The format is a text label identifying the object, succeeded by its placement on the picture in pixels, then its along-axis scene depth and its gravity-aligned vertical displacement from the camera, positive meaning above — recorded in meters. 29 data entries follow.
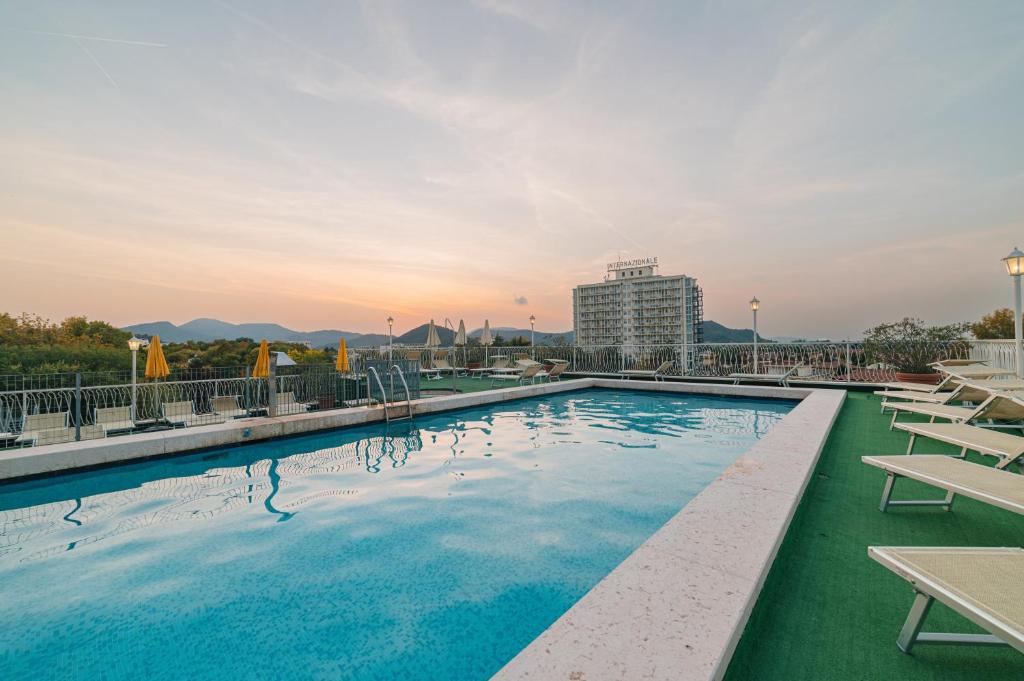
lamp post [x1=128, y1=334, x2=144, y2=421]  7.66 +0.28
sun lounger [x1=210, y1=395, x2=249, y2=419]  8.34 -1.02
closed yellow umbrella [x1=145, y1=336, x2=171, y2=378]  8.03 -0.10
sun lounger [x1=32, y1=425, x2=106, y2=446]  6.57 -1.20
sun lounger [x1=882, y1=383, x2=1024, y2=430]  3.87 -0.66
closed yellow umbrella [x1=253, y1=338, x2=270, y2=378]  8.55 -0.18
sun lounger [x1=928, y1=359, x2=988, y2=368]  8.21 -0.34
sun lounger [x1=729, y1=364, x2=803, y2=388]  10.31 -0.73
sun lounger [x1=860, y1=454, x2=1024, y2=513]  2.12 -0.75
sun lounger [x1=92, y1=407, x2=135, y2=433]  7.12 -1.08
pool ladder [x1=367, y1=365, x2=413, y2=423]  8.17 -0.70
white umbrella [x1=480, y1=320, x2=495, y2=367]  18.84 +0.67
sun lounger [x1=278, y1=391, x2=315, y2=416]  8.52 -1.01
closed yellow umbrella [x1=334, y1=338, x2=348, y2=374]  9.12 -0.11
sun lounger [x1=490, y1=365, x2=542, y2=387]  11.59 -0.73
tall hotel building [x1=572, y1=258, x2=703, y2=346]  110.31 +12.03
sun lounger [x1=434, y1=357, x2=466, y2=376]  16.24 -0.47
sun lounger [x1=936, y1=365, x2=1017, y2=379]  6.42 -0.41
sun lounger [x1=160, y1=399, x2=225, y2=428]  7.57 -1.09
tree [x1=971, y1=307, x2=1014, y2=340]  21.55 +1.13
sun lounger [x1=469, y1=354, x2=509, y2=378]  15.76 -0.48
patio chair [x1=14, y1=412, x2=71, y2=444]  6.46 -1.02
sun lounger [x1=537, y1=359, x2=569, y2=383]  12.80 -0.60
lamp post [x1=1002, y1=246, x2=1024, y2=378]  6.46 +1.05
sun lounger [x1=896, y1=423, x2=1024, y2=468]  2.85 -0.73
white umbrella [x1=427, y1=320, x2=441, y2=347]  17.67 +0.70
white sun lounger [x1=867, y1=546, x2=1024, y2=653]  1.23 -0.79
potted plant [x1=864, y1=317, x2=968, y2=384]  9.79 +0.02
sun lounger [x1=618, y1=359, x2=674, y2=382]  11.75 -0.66
